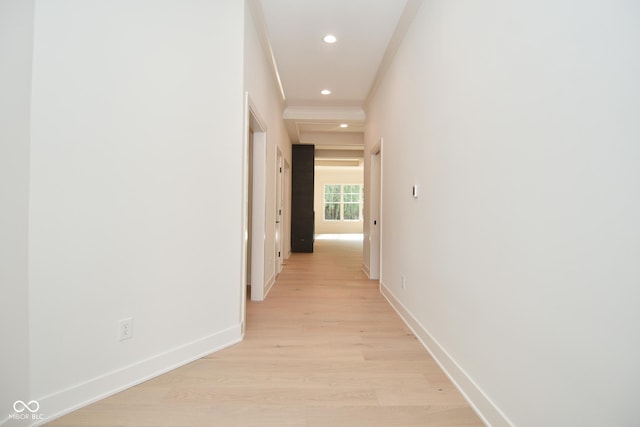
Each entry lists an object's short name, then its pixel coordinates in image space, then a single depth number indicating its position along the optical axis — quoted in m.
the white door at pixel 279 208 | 4.79
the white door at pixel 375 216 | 4.56
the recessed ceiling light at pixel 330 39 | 3.14
